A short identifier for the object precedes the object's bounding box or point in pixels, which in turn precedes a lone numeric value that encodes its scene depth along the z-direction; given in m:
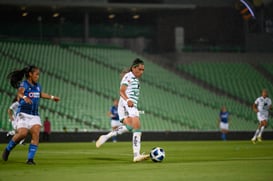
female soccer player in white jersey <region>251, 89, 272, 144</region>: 34.69
